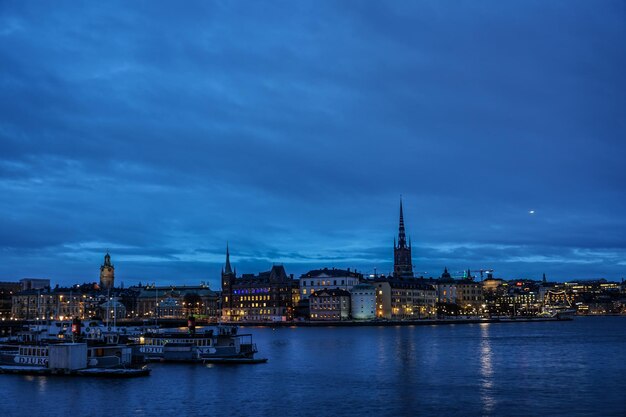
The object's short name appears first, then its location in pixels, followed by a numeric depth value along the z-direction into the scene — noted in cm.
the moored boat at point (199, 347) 6750
